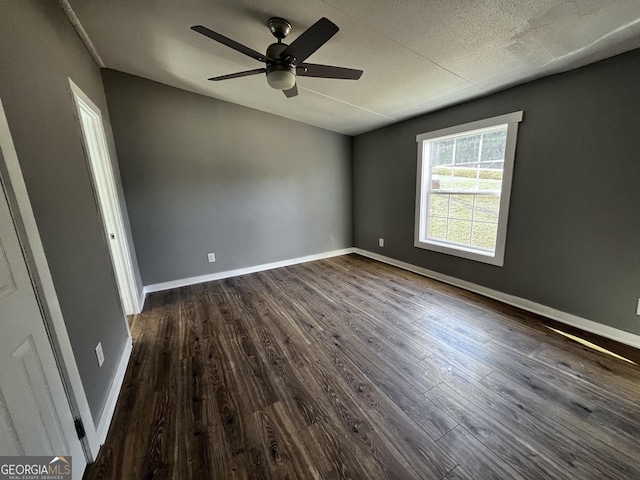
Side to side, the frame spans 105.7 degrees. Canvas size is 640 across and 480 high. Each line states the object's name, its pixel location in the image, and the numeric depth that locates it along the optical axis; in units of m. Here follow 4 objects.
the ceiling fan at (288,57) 1.41
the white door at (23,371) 0.80
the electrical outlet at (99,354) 1.45
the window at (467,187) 2.60
